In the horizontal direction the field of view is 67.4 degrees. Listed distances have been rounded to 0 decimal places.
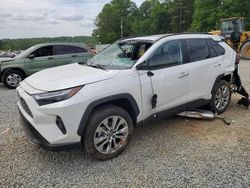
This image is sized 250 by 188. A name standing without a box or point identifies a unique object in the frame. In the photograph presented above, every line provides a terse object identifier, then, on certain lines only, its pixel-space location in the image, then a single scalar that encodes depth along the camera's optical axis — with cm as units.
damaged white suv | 230
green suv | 673
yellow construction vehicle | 1190
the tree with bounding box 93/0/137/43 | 5452
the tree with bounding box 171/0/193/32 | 4740
